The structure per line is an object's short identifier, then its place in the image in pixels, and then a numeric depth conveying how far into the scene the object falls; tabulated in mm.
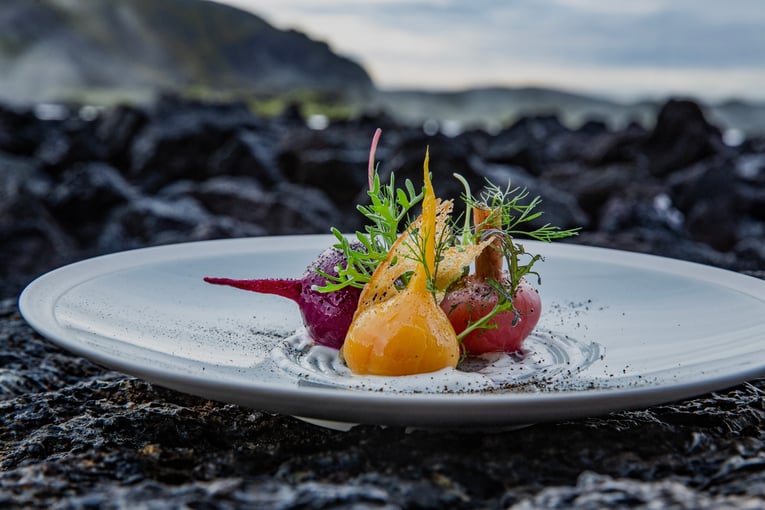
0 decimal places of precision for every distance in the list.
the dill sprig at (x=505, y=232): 406
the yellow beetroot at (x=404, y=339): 373
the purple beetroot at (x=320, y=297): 420
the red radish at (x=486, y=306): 411
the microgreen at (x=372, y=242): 406
